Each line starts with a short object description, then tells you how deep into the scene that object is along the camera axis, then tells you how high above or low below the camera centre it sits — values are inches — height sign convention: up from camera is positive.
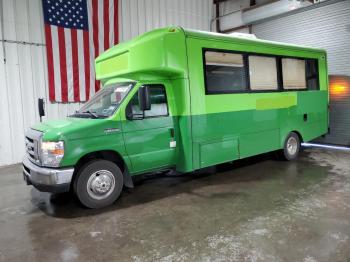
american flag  339.3 +94.5
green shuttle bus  180.1 -0.7
